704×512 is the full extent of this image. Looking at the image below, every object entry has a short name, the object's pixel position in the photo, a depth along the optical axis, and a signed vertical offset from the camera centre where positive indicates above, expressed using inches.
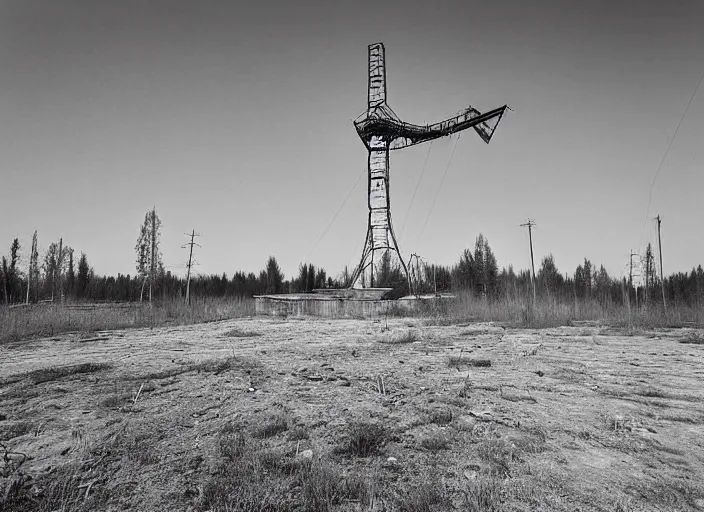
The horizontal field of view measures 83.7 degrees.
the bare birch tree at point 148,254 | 1459.0 +158.5
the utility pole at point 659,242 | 1066.6 +137.5
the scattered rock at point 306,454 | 97.7 -39.9
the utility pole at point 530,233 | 1161.5 +182.5
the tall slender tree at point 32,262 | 1766.5 +164.2
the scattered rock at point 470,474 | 87.8 -40.7
